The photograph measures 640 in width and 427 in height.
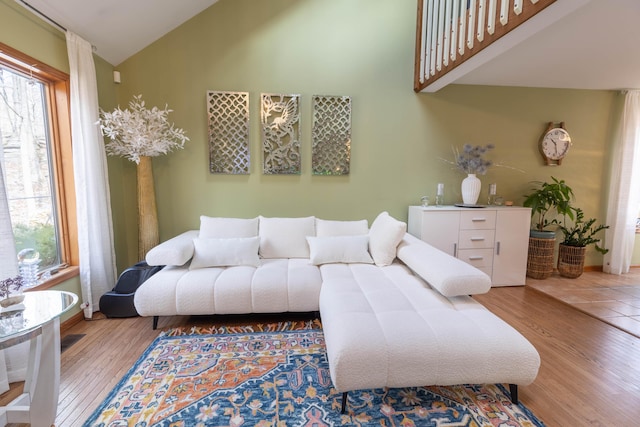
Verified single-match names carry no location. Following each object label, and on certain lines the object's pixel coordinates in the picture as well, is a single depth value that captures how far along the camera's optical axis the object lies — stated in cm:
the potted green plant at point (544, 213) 330
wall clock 340
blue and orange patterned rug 140
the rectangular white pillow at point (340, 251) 257
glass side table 124
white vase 317
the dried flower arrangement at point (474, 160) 313
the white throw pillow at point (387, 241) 248
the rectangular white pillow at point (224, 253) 242
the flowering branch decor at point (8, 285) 135
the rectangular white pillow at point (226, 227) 275
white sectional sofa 137
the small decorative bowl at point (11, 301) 135
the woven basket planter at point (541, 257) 335
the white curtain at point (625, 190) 346
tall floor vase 286
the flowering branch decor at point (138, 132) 258
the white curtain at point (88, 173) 229
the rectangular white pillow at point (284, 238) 276
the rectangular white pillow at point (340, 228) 286
